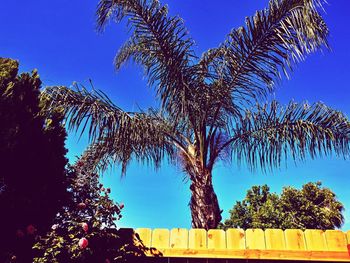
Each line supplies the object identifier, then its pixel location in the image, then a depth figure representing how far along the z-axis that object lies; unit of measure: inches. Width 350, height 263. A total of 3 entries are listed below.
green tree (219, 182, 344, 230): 627.8
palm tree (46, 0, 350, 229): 173.2
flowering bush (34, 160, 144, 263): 113.6
